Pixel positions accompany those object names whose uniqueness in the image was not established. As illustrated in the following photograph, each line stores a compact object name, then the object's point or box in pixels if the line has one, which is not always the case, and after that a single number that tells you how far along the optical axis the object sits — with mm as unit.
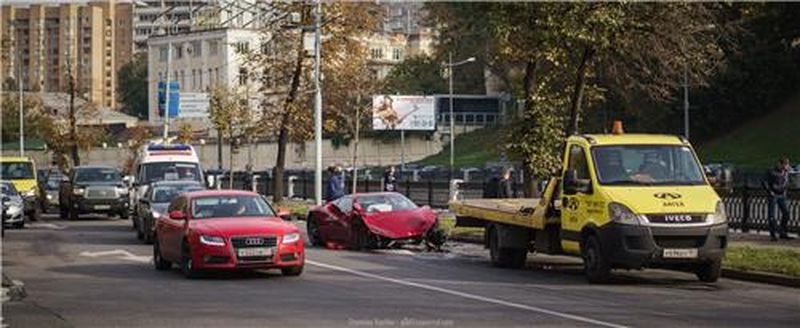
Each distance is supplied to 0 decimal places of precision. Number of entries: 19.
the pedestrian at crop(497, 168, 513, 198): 32688
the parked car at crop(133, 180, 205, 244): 28375
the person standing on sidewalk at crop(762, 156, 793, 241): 26469
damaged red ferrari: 26312
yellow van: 41781
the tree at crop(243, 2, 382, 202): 45531
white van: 39844
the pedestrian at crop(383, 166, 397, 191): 43369
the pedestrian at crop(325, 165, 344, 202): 34906
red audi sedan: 18719
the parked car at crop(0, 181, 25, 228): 35750
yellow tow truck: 17906
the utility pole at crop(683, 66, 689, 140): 27562
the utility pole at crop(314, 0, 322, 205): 41594
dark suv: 42500
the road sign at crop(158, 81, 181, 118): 69438
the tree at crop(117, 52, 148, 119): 150500
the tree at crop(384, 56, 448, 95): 122688
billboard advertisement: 75625
